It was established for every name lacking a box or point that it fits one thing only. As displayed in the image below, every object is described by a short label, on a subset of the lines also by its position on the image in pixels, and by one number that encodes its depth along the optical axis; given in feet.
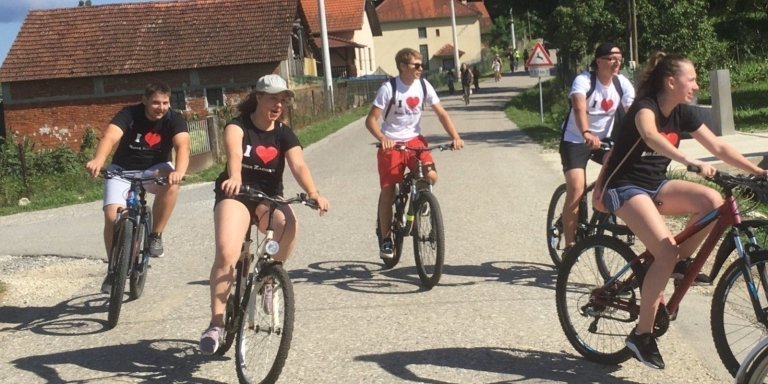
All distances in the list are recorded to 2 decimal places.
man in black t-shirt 23.93
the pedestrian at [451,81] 201.46
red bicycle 15.05
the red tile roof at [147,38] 138.41
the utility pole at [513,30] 377.97
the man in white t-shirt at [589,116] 24.17
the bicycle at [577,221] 22.61
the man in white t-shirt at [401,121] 25.88
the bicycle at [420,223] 24.39
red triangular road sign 92.58
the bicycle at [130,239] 22.34
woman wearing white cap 17.57
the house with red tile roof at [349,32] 229.86
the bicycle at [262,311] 16.37
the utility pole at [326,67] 131.85
